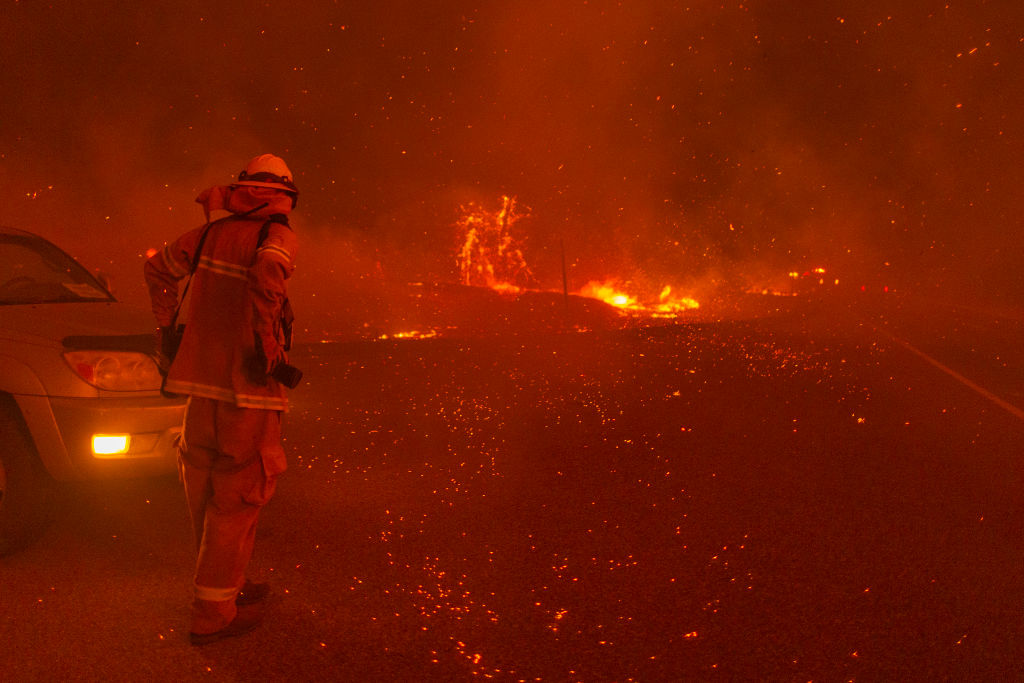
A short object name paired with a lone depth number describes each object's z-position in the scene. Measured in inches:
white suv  158.2
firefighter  131.3
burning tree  1043.9
